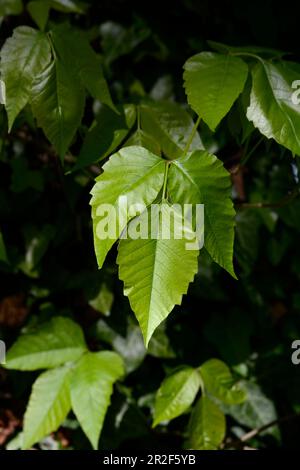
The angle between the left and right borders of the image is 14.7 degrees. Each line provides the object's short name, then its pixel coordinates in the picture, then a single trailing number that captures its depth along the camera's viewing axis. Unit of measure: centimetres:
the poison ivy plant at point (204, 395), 104
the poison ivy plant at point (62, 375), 101
